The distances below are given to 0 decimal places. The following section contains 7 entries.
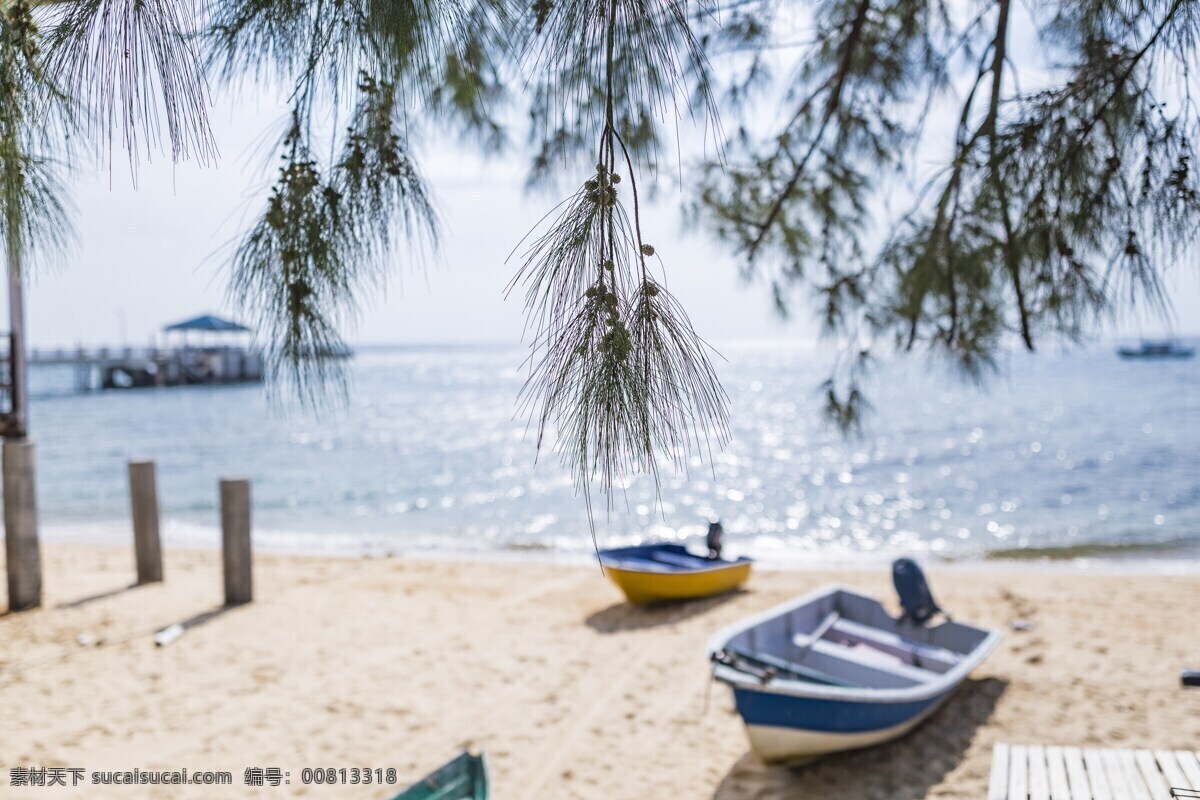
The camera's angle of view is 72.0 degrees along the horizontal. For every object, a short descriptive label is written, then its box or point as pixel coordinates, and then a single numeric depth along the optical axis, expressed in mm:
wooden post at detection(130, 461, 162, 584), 7418
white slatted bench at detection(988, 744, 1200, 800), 2334
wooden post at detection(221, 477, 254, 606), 6891
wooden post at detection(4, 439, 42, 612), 6176
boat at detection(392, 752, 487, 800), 3244
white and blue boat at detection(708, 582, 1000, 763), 4098
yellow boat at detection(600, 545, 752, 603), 7348
